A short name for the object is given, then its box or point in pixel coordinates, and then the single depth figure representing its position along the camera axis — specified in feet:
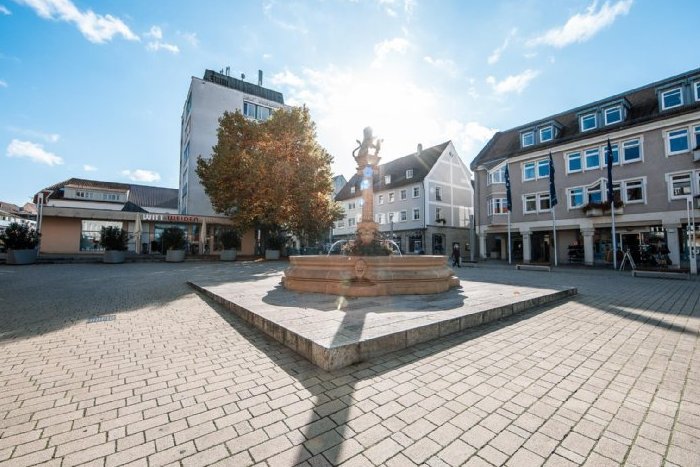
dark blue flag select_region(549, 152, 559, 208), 73.26
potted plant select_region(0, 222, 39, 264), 58.75
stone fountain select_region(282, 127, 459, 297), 23.77
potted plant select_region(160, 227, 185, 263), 73.61
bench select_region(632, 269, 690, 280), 44.06
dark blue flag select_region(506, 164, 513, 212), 82.67
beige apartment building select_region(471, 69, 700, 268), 63.41
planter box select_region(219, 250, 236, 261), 81.97
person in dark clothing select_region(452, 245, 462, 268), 73.21
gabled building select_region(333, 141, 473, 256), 117.39
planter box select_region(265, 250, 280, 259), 84.94
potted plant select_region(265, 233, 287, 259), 85.40
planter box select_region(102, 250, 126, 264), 66.83
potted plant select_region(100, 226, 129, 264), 67.05
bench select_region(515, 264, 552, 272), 60.80
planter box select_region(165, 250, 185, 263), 73.31
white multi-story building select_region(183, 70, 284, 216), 106.93
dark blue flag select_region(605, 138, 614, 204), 65.26
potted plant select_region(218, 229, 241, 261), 82.28
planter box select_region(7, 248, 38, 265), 58.58
